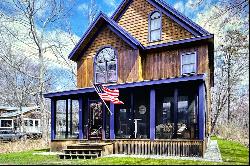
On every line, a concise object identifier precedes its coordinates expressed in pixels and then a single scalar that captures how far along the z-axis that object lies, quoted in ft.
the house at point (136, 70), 55.98
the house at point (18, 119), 154.51
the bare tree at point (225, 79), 124.98
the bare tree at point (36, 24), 104.01
